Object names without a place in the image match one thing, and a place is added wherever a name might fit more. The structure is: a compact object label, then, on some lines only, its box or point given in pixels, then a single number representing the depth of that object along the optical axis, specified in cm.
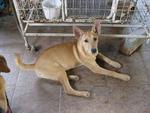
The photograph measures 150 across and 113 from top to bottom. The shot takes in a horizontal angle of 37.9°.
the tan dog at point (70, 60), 150
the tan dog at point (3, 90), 108
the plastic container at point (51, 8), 167
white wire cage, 172
